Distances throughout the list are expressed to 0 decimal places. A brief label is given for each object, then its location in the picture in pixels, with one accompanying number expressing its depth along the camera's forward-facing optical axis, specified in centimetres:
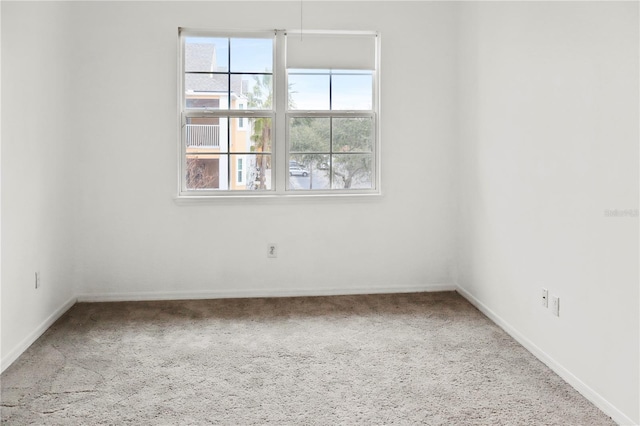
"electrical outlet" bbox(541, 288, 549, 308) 273
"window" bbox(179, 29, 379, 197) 401
